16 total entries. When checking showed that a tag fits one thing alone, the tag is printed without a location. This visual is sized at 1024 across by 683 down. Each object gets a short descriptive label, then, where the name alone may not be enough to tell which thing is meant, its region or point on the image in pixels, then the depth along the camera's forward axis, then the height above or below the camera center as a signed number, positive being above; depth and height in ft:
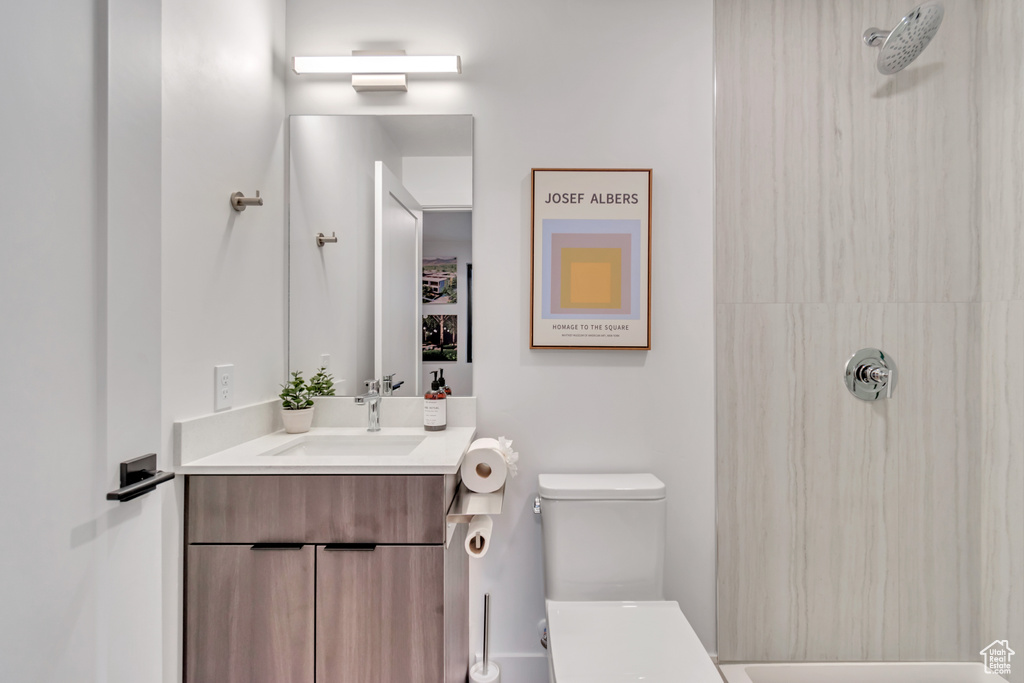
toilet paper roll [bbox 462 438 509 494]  4.24 -1.11
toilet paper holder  4.09 -1.42
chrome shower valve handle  5.31 -0.35
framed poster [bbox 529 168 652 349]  5.36 +0.94
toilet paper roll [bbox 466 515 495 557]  4.21 -1.67
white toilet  4.54 -2.03
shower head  4.65 +2.96
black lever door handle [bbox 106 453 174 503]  2.58 -0.77
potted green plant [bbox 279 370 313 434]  5.04 -0.70
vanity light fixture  5.21 +2.89
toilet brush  4.99 -3.38
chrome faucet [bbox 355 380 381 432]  5.23 -0.72
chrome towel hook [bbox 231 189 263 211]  4.44 +1.23
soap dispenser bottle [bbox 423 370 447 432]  5.21 -0.75
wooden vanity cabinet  3.82 -1.86
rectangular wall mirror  5.46 +1.00
